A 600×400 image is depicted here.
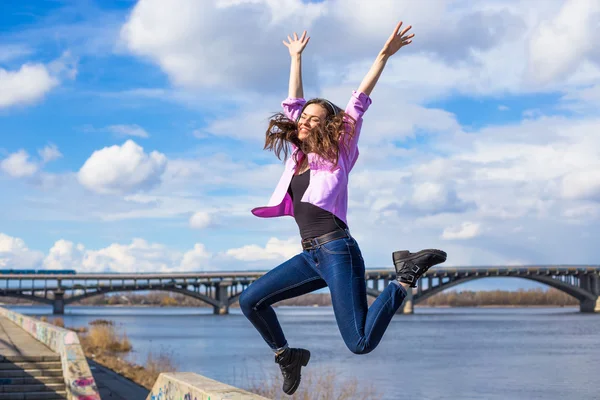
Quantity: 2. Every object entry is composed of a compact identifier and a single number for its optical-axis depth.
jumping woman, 4.65
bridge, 88.75
